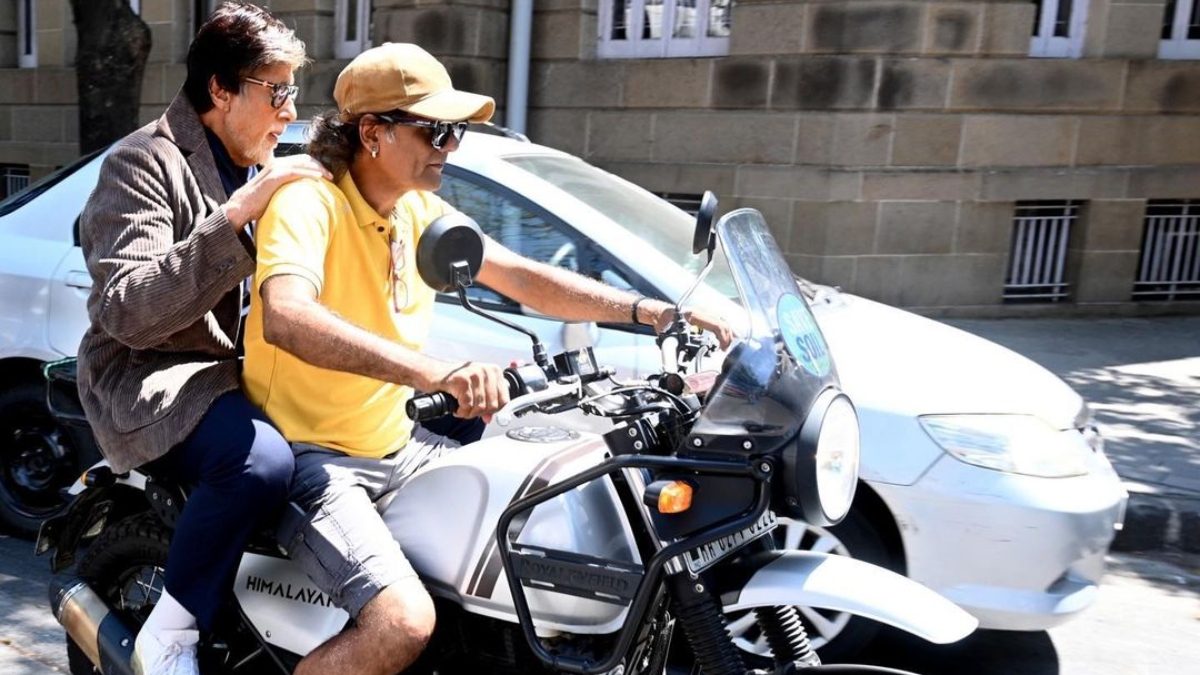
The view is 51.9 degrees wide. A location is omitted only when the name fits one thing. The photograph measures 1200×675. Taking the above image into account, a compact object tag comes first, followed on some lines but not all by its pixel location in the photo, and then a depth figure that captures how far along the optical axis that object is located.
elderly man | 2.58
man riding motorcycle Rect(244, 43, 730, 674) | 2.44
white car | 3.76
